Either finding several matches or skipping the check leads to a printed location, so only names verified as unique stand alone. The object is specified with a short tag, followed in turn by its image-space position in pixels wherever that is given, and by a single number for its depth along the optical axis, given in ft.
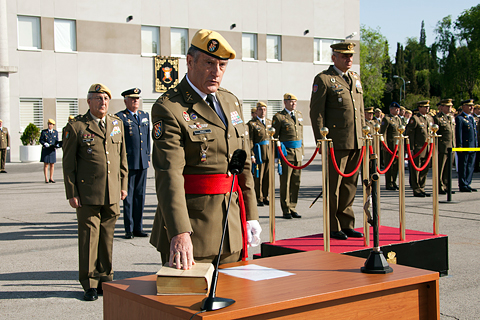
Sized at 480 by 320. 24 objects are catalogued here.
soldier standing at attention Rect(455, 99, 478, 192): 43.78
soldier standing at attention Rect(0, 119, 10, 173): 67.67
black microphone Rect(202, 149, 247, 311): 7.03
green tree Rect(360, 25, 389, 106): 244.01
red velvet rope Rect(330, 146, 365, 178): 18.74
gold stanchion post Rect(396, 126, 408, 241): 20.44
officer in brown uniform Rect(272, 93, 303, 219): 34.01
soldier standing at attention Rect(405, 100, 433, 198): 41.94
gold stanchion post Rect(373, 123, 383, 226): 20.01
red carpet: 18.51
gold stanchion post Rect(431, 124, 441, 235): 21.38
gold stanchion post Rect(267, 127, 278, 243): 20.62
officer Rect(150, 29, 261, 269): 9.60
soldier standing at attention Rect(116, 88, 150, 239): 27.05
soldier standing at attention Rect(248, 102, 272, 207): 39.70
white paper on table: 9.09
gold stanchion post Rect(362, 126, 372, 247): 18.56
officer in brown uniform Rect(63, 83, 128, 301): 18.01
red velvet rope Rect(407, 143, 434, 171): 22.06
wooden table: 7.40
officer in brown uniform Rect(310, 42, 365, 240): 20.08
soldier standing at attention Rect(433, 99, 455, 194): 42.93
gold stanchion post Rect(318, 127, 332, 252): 18.37
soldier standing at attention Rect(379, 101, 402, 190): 45.85
